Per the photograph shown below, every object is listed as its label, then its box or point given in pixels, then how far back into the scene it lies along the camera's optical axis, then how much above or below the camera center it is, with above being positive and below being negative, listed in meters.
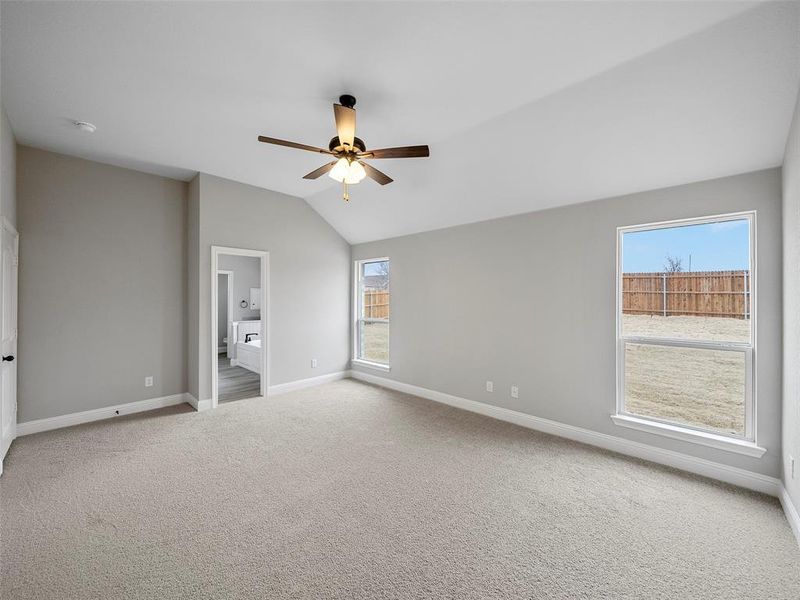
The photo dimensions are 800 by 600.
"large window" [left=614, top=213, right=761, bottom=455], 2.58 -0.25
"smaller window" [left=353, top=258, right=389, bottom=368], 5.48 -0.23
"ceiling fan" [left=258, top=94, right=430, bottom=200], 2.22 +1.07
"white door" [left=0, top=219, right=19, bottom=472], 2.80 -0.31
